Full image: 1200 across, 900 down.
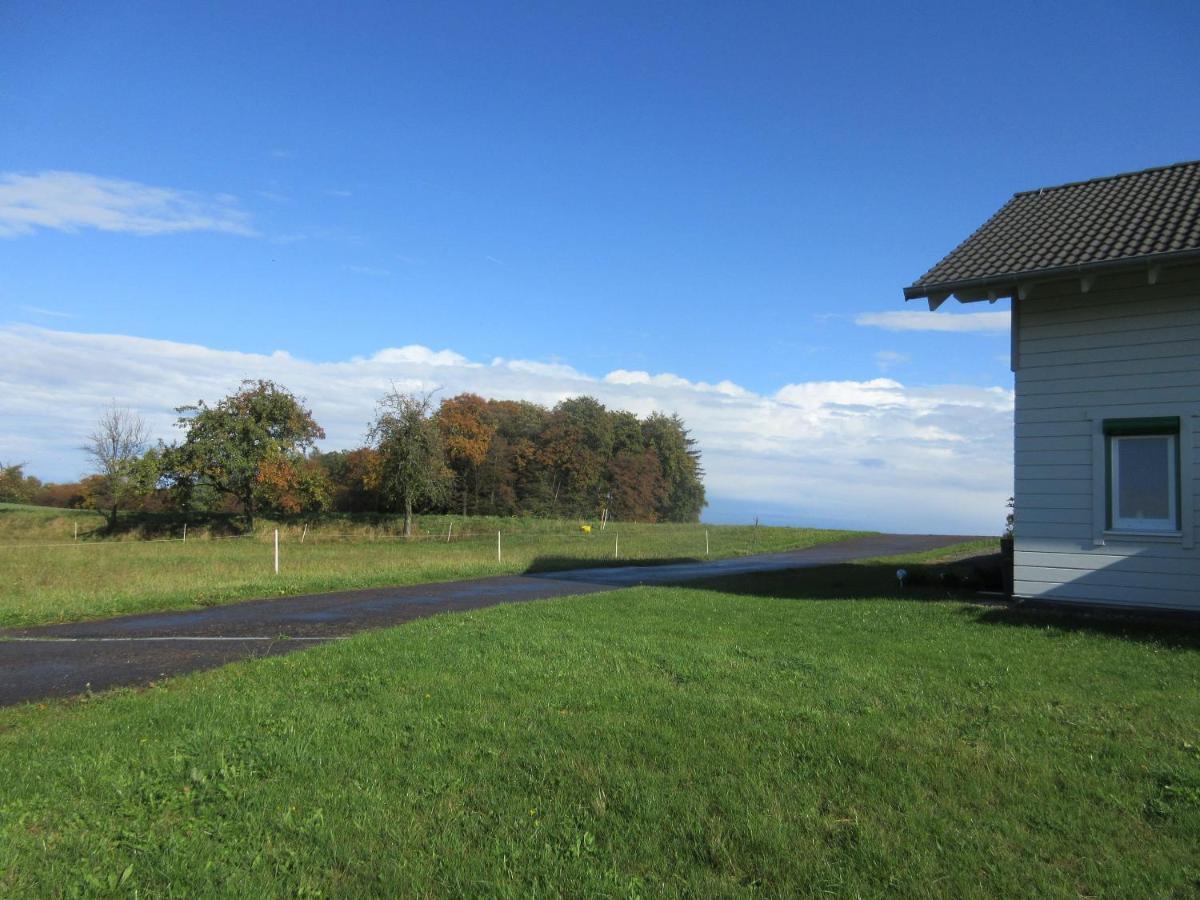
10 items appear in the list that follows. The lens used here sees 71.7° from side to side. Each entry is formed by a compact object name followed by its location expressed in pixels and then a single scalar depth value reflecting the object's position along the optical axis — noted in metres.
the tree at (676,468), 82.94
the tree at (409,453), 48.41
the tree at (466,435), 63.88
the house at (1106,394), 10.56
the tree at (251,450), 50.41
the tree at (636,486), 74.94
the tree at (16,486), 74.90
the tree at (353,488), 64.69
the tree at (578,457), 72.38
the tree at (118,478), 50.47
